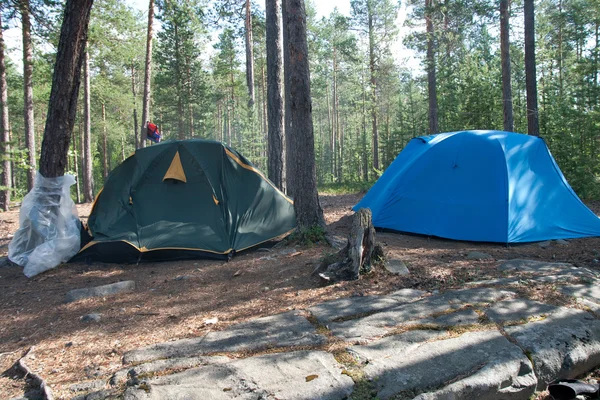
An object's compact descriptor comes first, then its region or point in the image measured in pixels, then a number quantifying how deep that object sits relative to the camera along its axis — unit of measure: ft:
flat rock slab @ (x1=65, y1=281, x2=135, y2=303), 15.53
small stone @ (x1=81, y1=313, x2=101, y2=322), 13.28
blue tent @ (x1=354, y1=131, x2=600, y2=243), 21.63
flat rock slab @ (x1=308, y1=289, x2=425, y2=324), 12.07
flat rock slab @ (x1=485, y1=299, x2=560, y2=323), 11.60
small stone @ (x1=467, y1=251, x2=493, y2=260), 18.72
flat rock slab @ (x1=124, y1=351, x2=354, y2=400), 8.05
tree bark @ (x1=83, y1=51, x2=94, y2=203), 51.60
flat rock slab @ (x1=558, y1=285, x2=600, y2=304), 13.14
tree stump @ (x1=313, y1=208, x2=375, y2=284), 15.11
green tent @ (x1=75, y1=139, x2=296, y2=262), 20.31
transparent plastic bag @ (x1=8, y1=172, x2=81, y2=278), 19.49
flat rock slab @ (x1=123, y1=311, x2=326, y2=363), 10.12
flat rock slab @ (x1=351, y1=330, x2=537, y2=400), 8.68
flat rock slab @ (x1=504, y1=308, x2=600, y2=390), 10.11
